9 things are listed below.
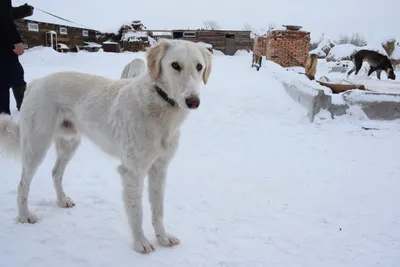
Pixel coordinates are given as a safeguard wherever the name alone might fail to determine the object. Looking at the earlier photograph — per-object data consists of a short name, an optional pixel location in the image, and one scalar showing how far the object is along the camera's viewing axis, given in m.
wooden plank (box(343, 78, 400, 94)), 6.73
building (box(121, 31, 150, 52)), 20.55
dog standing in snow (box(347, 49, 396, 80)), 11.04
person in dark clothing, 4.34
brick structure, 11.33
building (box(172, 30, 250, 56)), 25.22
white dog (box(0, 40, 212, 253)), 2.24
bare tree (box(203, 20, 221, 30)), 54.09
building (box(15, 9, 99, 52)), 18.22
